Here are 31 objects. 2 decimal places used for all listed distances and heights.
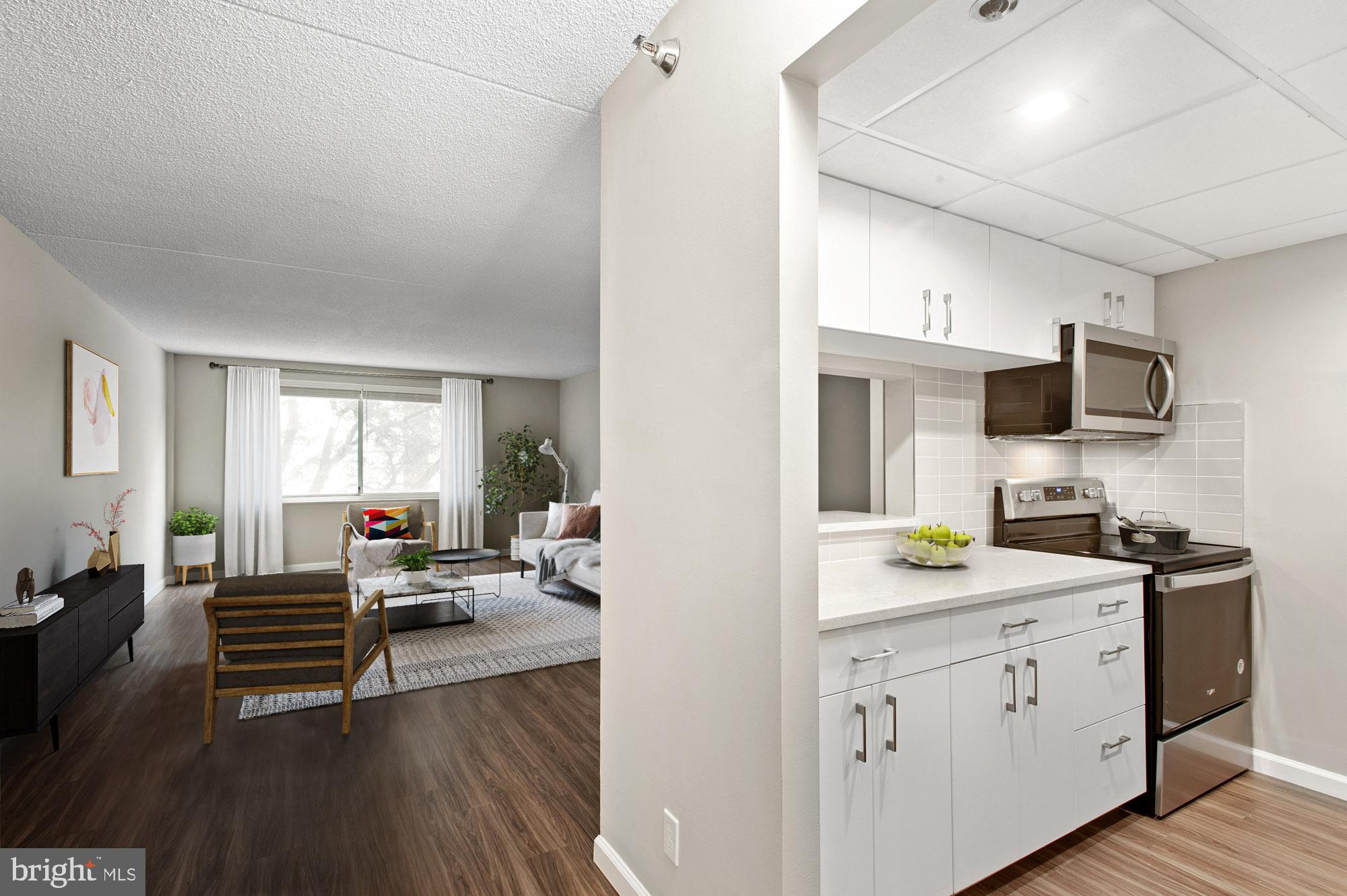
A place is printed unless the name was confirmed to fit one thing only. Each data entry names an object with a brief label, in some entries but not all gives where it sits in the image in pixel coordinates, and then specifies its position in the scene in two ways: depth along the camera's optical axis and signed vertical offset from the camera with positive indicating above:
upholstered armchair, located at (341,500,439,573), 6.32 -0.82
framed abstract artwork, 3.80 +0.26
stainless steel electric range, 2.41 -0.76
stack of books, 2.62 -0.65
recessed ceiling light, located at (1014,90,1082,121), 1.73 +0.93
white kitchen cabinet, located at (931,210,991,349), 2.42 +0.65
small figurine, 2.82 -0.58
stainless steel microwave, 2.77 +0.26
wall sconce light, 1.62 +0.99
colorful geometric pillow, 6.94 -0.76
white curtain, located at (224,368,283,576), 7.00 -0.21
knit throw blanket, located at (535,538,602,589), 5.60 -0.91
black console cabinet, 2.55 -0.88
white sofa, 5.39 -0.93
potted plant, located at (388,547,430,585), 4.86 -0.84
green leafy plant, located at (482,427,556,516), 8.27 -0.32
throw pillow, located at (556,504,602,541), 6.46 -0.69
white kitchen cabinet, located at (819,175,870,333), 2.11 +0.65
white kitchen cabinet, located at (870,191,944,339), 2.25 +0.65
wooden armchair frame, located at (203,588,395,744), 2.93 -0.84
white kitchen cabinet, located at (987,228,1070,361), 2.60 +0.64
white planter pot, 6.36 -0.95
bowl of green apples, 2.34 -0.34
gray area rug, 3.66 -1.31
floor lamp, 7.83 -0.03
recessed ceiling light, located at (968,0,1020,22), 1.38 +0.94
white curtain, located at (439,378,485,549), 8.05 -0.16
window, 7.52 +0.14
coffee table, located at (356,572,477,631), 4.81 -1.28
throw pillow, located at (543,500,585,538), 6.69 -0.70
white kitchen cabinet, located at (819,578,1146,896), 1.63 -0.82
